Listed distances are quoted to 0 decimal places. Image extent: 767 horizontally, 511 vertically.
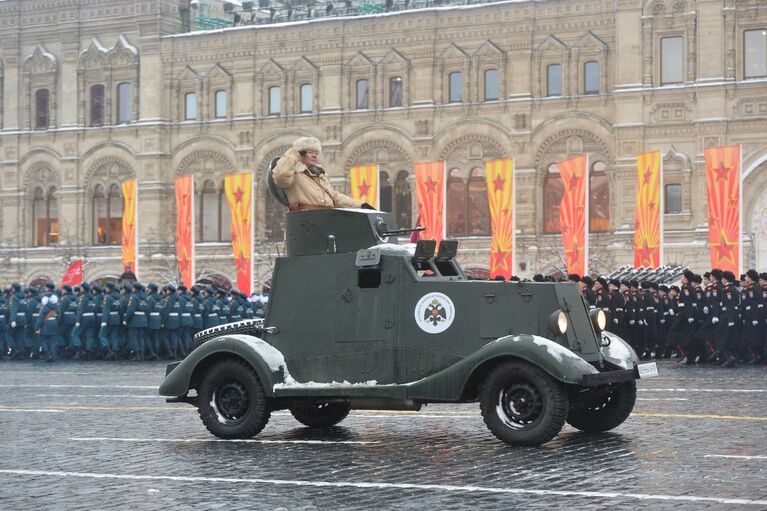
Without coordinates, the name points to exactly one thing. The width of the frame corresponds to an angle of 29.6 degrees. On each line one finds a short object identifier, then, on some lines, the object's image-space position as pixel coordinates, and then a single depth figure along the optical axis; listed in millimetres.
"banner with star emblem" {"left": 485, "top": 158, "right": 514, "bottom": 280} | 39188
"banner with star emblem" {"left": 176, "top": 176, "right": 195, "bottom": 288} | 42281
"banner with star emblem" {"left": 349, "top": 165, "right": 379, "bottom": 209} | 42438
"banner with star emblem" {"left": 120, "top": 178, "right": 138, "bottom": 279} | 43500
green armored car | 12258
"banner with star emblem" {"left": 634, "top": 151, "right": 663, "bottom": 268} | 36031
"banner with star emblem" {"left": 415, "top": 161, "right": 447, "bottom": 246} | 40656
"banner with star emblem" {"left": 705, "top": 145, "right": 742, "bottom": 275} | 34812
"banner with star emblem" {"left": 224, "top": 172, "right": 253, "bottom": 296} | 41031
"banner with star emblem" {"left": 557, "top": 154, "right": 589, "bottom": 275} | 36656
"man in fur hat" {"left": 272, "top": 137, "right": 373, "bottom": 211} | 13797
